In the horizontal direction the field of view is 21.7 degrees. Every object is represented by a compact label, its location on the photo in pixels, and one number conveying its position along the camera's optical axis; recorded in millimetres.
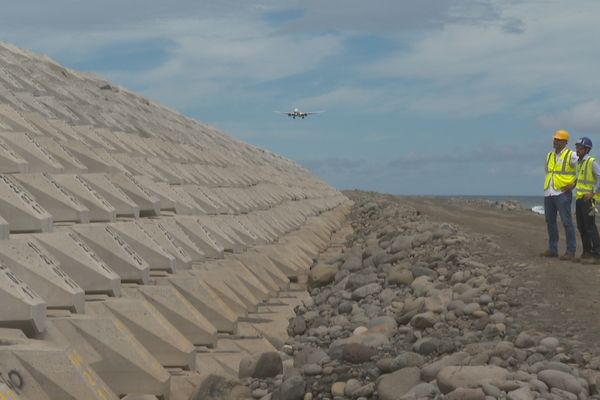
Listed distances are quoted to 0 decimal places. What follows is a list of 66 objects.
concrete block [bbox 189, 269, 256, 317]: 18373
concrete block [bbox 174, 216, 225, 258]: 20563
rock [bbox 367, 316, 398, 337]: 16542
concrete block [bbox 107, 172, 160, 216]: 18570
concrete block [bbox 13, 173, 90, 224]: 14793
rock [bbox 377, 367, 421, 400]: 11678
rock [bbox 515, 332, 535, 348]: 13409
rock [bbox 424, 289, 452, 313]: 17035
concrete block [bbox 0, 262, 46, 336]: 10564
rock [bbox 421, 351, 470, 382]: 11737
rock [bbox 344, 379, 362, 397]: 12459
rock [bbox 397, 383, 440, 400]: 11075
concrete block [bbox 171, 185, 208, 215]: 23488
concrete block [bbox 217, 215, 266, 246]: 25120
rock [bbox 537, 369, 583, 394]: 11009
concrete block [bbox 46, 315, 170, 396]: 11645
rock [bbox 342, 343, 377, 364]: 13927
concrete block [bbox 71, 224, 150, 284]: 14504
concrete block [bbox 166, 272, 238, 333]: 16393
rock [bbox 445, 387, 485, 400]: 10426
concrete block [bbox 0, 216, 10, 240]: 11993
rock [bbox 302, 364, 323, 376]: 13665
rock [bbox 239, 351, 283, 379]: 14452
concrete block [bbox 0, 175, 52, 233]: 13173
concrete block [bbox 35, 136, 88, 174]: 17455
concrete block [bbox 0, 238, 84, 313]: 11704
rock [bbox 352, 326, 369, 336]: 16878
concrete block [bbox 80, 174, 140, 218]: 17189
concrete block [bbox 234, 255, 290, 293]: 23297
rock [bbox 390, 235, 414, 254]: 26412
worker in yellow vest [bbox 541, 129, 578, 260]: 22858
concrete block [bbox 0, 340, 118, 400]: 9626
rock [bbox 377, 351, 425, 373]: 12793
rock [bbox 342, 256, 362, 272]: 26491
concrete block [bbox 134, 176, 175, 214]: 20550
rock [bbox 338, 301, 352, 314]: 20996
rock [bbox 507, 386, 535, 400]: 10432
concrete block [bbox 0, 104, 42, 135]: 18036
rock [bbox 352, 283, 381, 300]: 21730
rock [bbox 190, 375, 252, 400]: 12740
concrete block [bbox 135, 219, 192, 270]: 17389
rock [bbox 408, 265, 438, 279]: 21190
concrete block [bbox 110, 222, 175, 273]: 16065
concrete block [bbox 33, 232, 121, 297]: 13088
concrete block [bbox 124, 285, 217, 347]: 14727
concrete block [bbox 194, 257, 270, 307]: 19684
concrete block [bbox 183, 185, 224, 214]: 25752
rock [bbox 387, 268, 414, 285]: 21376
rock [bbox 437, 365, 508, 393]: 10918
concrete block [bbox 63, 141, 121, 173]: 19068
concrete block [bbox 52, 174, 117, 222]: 15894
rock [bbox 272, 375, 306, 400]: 12767
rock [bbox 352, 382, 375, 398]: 12179
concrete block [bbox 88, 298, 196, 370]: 13108
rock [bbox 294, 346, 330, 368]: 14371
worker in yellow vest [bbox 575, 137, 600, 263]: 22727
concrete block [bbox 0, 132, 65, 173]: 16249
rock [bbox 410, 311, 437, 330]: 16209
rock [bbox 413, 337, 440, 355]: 13822
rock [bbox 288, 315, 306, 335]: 20115
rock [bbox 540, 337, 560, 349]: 13062
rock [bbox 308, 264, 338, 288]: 26084
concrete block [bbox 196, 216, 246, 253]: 22619
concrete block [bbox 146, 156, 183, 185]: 25137
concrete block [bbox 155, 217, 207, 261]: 18968
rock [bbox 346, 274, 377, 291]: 22832
